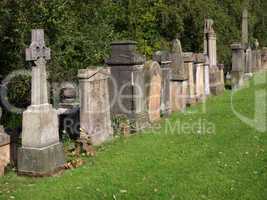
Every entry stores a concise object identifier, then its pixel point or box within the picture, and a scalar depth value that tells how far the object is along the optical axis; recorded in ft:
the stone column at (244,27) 84.14
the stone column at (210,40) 62.80
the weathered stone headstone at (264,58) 91.91
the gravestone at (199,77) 47.47
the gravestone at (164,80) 39.09
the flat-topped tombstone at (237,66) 62.78
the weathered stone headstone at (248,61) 70.64
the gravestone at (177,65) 41.83
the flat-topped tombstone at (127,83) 33.30
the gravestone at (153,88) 35.68
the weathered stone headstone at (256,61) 78.49
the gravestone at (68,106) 31.04
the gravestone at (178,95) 41.57
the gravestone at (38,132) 23.12
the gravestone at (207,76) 50.83
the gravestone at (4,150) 23.48
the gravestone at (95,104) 28.32
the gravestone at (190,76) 44.60
